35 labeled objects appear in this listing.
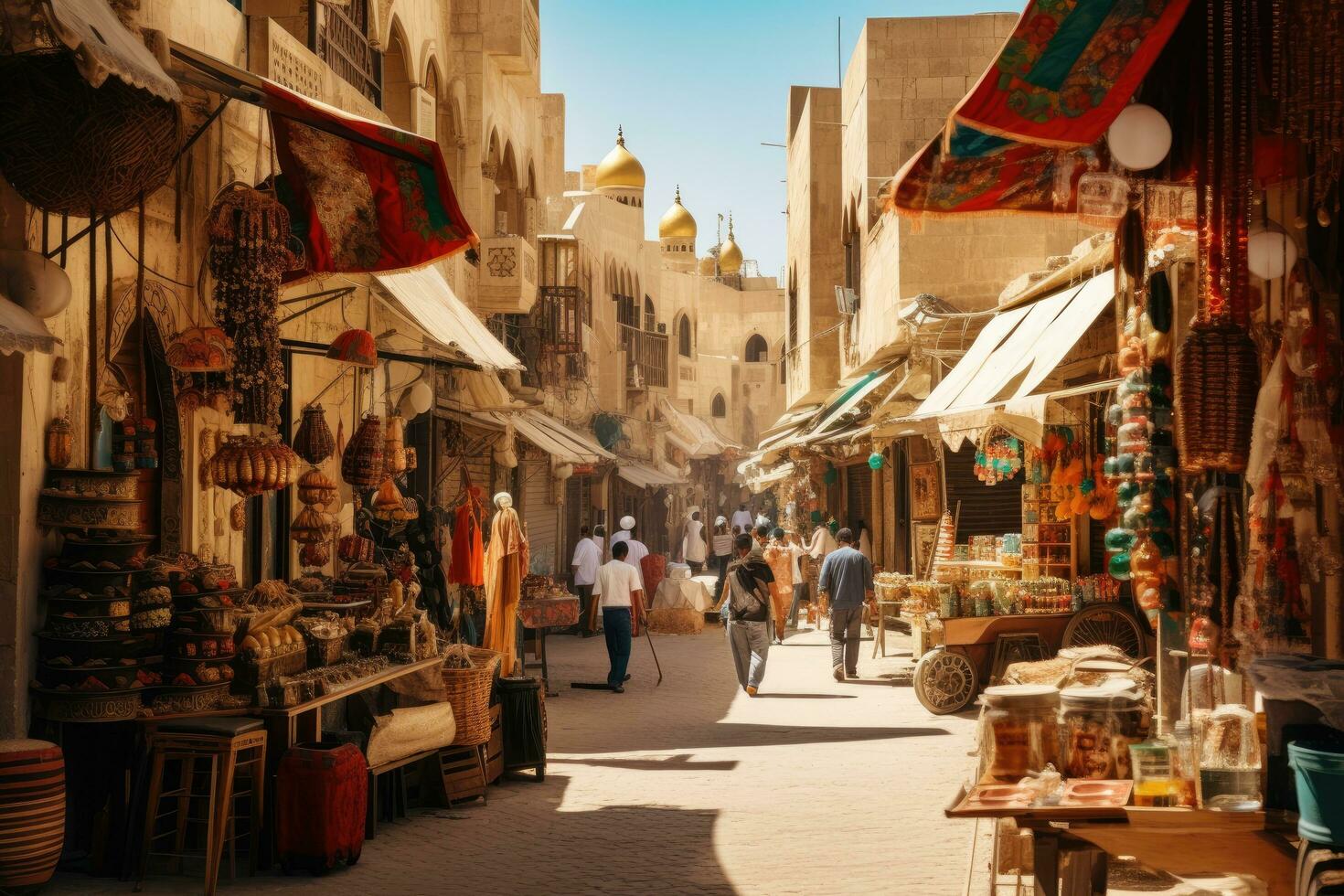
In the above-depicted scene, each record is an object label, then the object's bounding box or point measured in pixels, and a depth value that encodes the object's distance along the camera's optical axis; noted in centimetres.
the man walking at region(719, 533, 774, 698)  1333
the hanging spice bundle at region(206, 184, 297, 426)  774
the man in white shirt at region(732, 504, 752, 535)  3097
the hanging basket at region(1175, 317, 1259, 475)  473
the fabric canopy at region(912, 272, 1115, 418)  1005
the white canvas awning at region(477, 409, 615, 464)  1869
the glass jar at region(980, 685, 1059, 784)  474
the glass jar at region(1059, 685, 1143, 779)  464
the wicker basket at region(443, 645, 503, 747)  871
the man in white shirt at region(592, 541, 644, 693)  1392
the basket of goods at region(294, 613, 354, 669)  782
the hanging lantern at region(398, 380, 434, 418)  1266
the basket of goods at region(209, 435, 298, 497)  780
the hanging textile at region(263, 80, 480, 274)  856
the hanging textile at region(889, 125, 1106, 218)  509
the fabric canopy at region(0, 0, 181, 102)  491
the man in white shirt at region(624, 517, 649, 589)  1808
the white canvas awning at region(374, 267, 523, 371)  1079
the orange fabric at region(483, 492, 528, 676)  1169
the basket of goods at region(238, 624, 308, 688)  705
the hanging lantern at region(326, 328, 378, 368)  954
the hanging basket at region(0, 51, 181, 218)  599
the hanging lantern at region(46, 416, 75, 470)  666
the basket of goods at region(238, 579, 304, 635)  716
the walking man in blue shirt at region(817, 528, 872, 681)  1447
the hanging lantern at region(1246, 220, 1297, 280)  508
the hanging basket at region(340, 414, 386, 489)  1008
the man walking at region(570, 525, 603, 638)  1828
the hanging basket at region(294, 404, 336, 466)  934
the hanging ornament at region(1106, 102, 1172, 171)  500
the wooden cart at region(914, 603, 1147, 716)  1163
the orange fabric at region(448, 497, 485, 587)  1240
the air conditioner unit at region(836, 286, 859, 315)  2361
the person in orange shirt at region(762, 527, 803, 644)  1966
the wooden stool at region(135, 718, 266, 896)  647
